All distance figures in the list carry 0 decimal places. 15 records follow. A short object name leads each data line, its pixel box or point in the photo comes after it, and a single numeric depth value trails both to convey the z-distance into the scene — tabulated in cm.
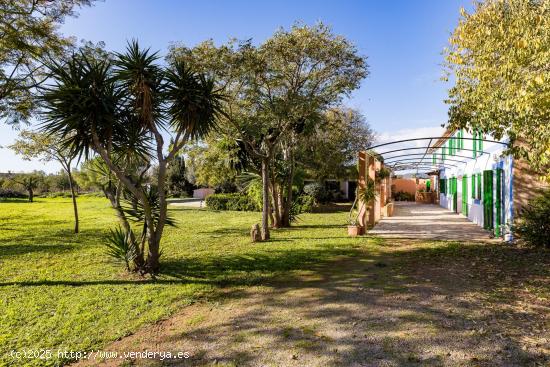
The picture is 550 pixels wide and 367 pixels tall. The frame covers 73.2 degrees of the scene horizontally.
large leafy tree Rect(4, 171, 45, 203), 3916
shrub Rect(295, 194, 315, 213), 2288
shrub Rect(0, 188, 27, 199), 4291
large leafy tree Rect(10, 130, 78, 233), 1406
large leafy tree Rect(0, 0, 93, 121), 866
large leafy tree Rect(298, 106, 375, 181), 2267
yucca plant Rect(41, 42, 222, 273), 625
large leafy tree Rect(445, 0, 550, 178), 504
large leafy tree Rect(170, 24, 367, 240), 1049
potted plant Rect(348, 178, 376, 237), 1231
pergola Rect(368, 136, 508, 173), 1351
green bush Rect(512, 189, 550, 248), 902
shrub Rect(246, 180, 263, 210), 1731
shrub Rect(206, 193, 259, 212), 2466
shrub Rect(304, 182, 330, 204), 2534
